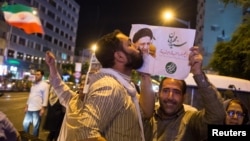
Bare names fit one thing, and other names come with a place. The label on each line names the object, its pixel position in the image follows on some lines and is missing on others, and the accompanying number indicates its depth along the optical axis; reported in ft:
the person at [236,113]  7.52
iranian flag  15.08
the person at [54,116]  16.37
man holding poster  5.95
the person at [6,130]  6.33
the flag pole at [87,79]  5.89
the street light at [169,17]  38.08
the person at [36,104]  18.38
